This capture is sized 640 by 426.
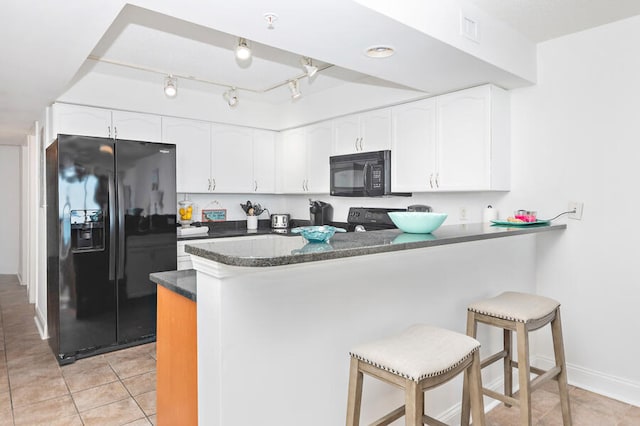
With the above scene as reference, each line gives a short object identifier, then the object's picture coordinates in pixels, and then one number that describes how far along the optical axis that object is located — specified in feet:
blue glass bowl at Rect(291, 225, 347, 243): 5.31
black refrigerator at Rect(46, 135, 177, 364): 10.46
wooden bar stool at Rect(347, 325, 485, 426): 4.50
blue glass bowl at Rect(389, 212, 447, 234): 6.57
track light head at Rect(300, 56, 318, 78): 9.28
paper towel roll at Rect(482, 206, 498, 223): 10.23
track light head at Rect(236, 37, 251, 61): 8.41
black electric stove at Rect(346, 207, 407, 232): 13.16
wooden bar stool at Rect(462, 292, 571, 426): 6.28
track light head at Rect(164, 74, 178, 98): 11.20
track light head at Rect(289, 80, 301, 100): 11.10
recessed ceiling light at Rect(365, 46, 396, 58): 7.43
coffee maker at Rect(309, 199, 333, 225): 15.11
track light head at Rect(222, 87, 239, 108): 12.53
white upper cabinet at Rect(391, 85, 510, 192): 9.80
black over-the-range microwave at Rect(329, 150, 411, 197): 12.20
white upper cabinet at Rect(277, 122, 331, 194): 14.46
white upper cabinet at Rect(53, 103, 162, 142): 11.42
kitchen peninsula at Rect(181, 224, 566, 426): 4.59
